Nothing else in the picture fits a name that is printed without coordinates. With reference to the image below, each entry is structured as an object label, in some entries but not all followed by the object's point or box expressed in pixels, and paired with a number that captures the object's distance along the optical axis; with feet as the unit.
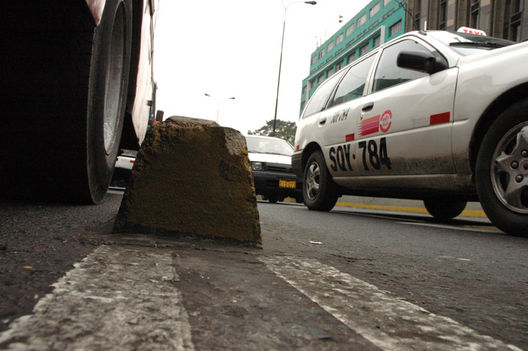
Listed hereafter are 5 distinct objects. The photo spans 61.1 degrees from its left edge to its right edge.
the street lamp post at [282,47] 80.18
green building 124.25
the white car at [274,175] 29.07
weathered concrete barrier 6.28
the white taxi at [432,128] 9.83
